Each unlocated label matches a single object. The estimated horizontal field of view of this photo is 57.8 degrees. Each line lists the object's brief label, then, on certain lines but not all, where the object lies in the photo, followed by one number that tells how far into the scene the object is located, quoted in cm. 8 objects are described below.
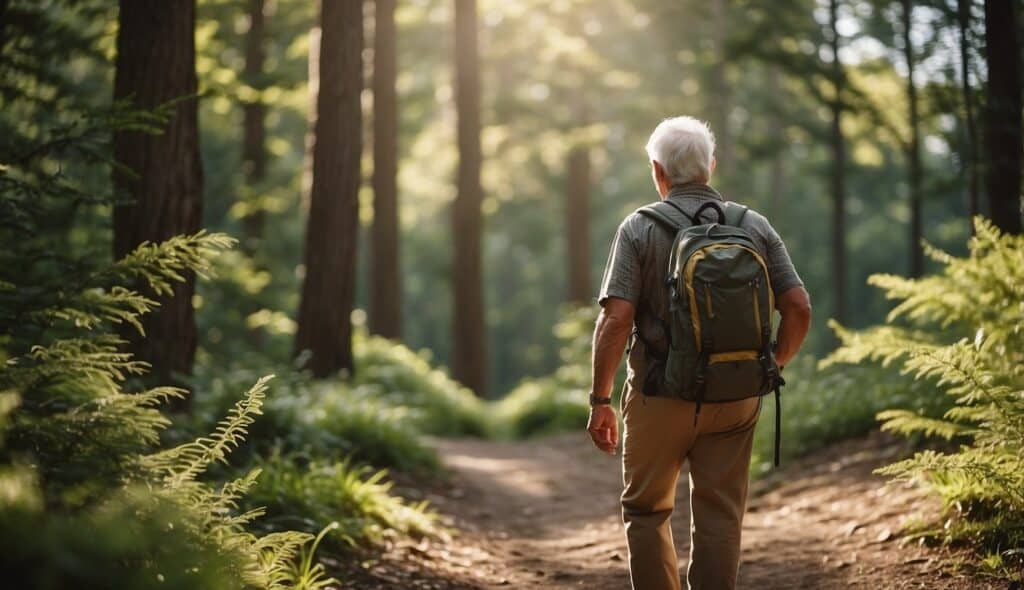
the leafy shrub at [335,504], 570
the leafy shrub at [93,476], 211
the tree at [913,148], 1406
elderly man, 385
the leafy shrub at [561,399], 1536
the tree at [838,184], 1673
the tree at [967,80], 864
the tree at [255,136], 1652
